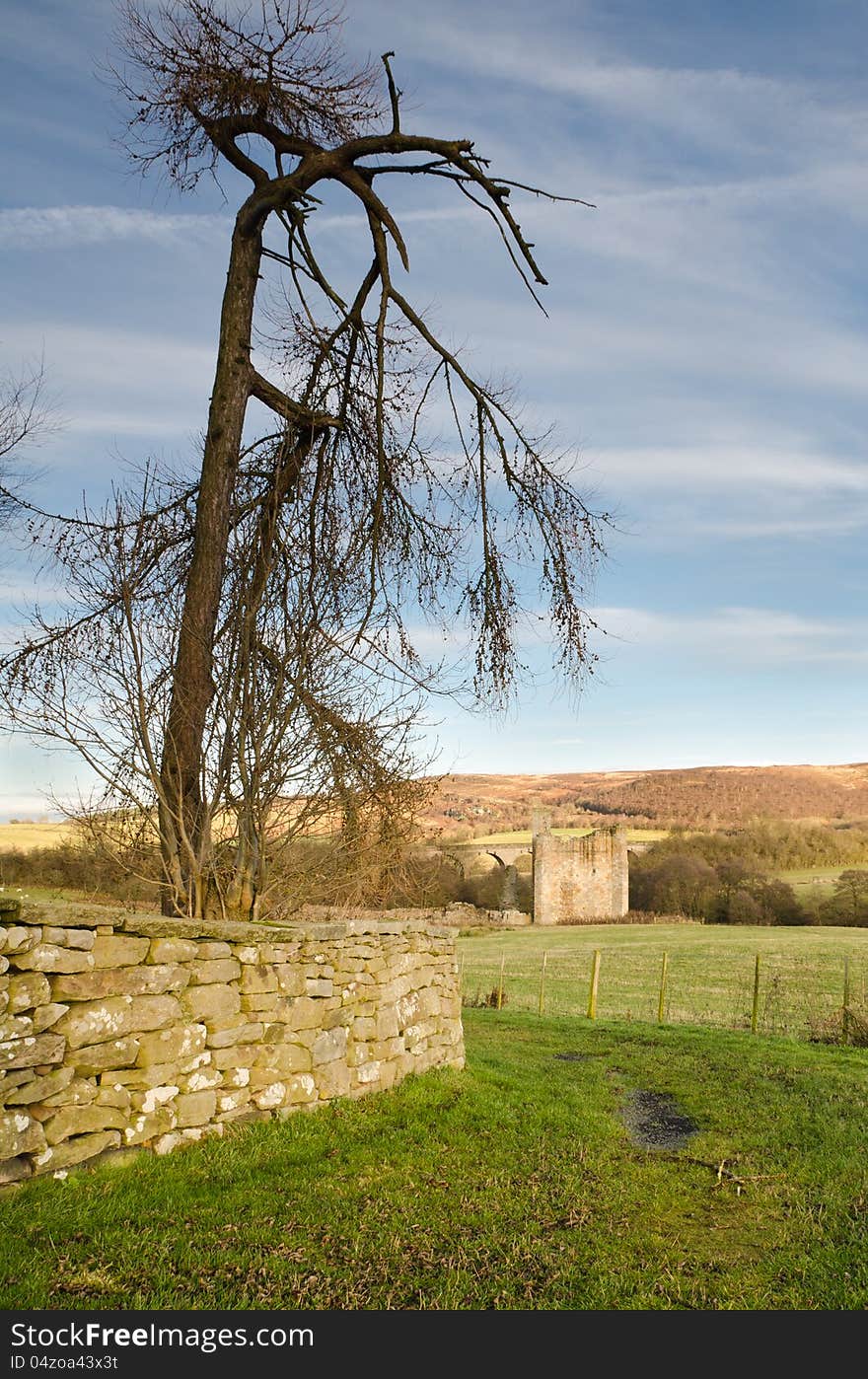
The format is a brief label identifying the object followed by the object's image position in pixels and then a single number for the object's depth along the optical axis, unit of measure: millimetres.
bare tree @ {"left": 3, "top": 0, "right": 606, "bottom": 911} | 6426
